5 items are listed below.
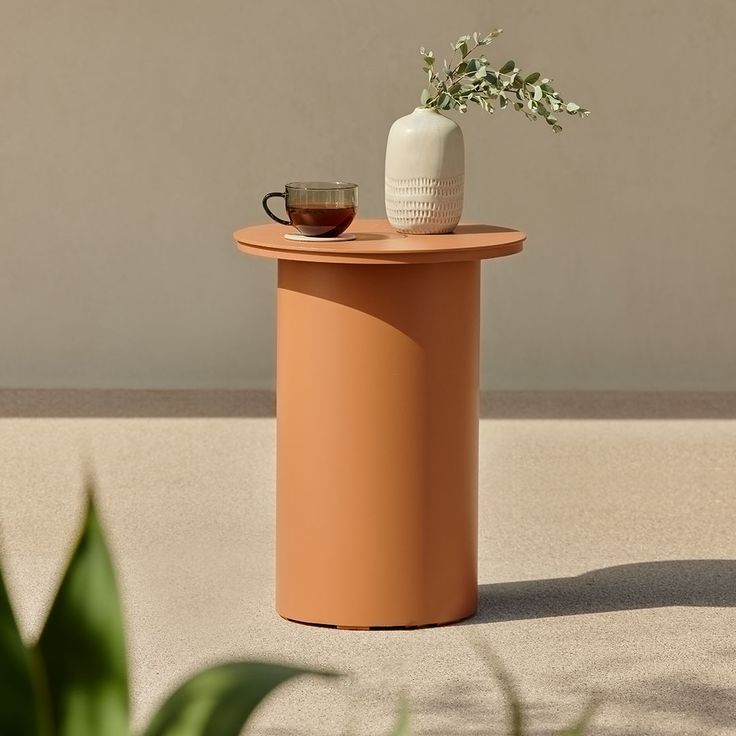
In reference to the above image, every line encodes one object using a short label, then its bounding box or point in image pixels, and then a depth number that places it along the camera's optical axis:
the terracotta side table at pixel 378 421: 6.06
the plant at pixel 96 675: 1.55
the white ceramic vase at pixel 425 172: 6.30
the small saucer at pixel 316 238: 6.18
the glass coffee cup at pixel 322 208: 6.22
